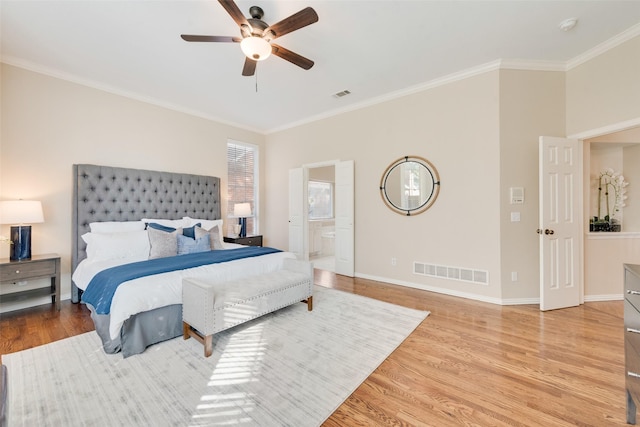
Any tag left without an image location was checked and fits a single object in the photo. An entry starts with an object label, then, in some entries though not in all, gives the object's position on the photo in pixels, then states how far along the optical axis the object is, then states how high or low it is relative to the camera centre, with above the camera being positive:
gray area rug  1.59 -1.19
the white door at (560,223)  3.21 -0.12
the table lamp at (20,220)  2.87 -0.06
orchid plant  3.77 +0.30
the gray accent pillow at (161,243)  3.22 -0.37
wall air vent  3.48 -0.83
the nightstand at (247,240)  4.87 -0.50
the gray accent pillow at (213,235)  3.61 -0.30
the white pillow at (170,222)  3.93 -0.12
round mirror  3.91 +0.44
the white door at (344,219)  4.69 -0.10
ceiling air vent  4.11 +1.90
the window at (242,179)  5.52 +0.77
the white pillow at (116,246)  3.16 -0.39
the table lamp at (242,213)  5.14 +0.02
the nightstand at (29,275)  2.84 -0.68
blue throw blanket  2.26 -0.54
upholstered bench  2.21 -0.81
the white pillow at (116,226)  3.48 -0.17
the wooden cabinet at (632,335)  1.36 -0.66
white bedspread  2.14 -0.65
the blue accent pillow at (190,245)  3.44 -0.41
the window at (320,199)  7.57 +0.42
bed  2.23 -0.40
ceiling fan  2.05 +1.52
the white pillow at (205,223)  4.17 -0.15
